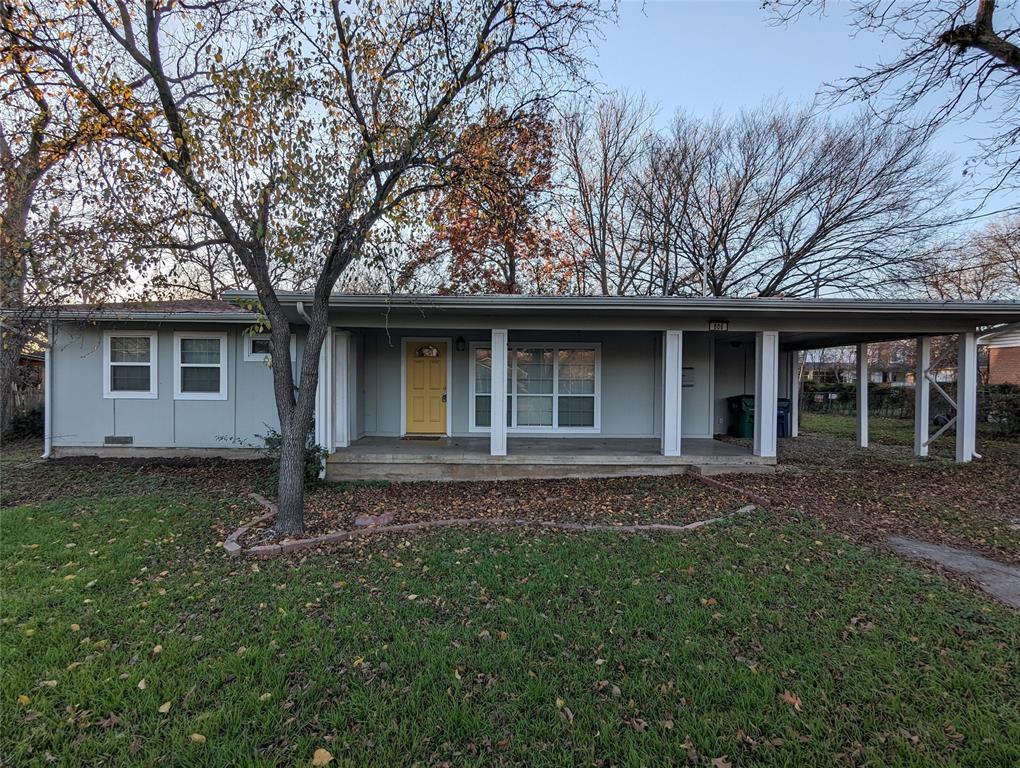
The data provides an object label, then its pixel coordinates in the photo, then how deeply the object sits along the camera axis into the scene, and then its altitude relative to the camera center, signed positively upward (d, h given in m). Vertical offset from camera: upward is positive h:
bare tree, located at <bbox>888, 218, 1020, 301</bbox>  15.07 +3.83
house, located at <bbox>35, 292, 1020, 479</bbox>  7.45 -0.12
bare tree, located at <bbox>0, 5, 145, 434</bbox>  4.44 +1.94
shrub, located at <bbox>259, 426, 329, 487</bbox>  6.80 -1.15
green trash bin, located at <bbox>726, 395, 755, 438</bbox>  9.92 -0.74
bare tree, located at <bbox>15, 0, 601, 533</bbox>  4.51 +2.47
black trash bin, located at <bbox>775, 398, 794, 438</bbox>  11.21 -0.87
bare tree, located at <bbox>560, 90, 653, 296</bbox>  16.73 +6.81
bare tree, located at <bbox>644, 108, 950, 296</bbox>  15.16 +6.07
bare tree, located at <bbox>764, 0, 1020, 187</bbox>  5.93 +4.28
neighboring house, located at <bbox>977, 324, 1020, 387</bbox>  20.83 +0.78
